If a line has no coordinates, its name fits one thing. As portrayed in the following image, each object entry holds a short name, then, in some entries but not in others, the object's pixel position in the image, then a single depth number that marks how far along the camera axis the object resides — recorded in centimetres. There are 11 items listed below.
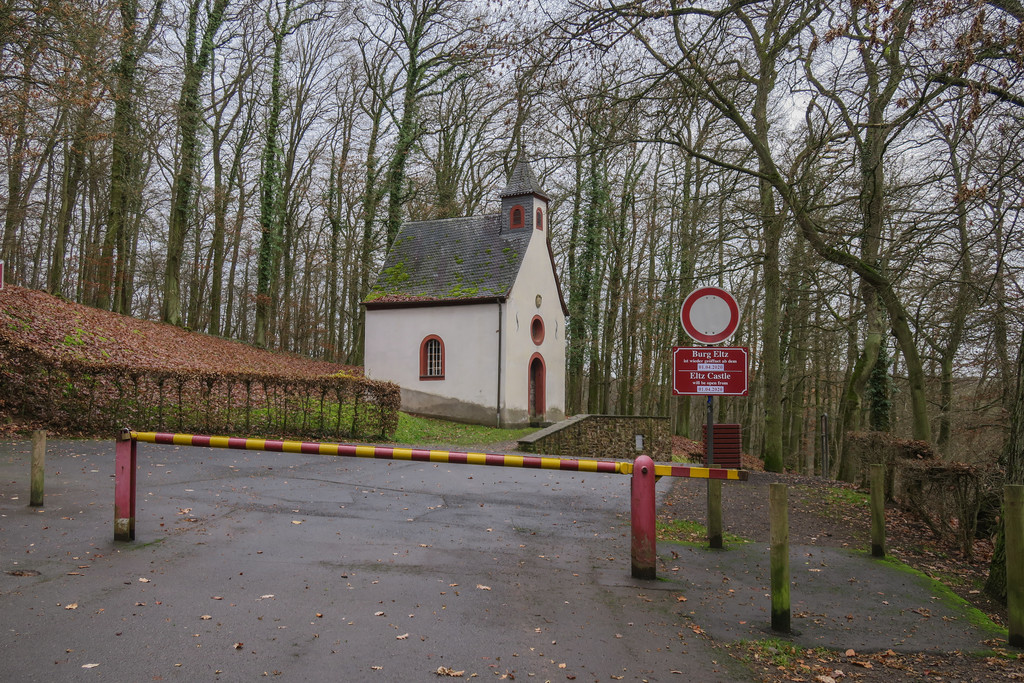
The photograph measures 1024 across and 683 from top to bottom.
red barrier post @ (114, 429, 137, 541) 687
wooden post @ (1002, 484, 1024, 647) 561
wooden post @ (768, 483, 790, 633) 557
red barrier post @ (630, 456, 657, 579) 645
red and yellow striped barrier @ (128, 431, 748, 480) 662
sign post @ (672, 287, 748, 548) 746
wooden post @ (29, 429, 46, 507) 803
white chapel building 2786
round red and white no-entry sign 770
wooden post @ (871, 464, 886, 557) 814
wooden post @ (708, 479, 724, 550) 811
